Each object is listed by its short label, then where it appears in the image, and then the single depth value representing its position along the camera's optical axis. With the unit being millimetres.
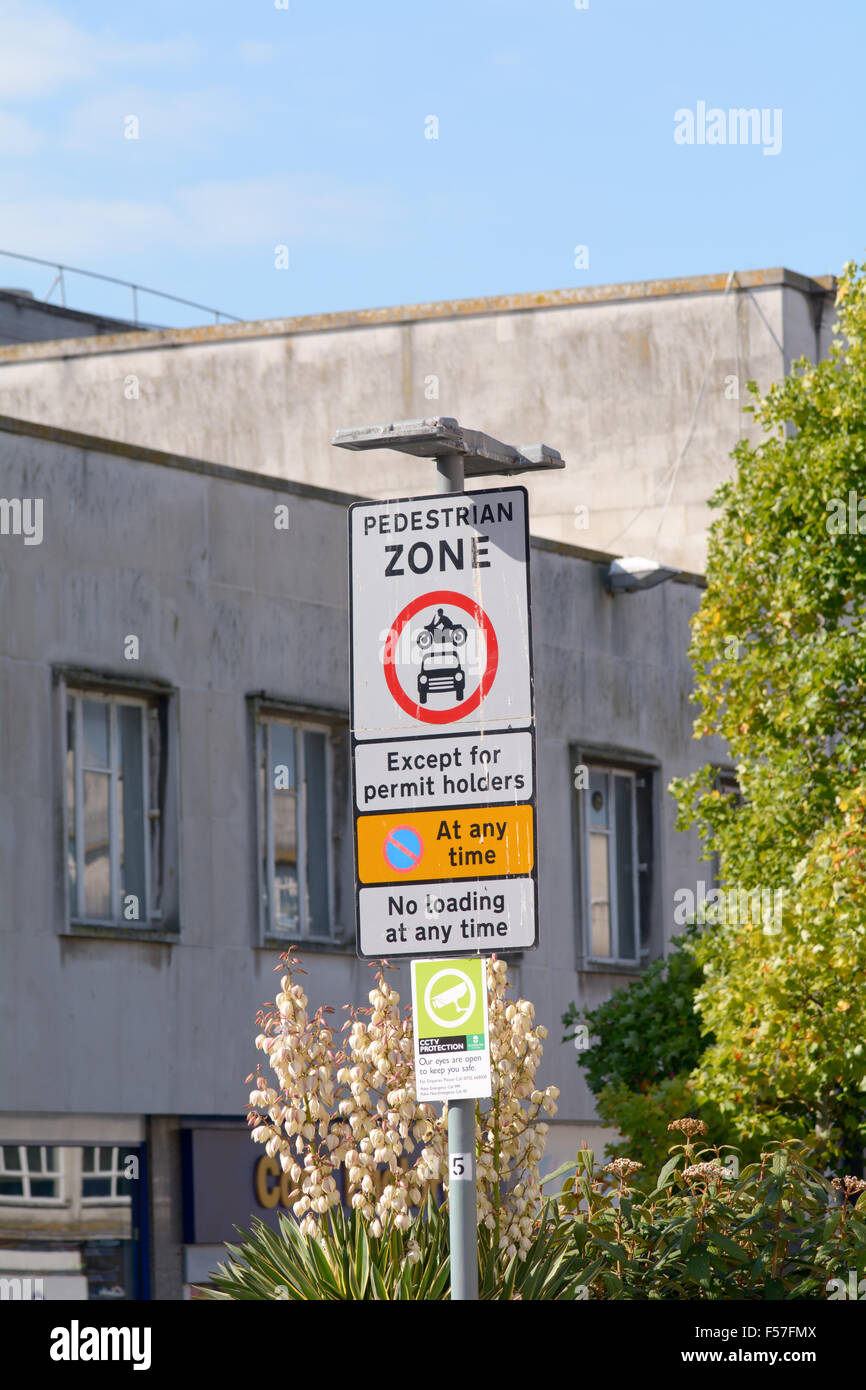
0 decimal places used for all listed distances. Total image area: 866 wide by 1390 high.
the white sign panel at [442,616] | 16234
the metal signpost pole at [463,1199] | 15531
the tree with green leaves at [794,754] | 33812
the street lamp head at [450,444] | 16687
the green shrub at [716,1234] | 20875
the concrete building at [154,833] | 39687
